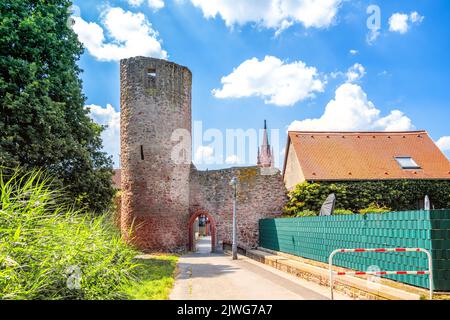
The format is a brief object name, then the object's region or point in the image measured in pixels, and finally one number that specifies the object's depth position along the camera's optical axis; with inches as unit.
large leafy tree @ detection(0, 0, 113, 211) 470.0
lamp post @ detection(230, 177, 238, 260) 704.8
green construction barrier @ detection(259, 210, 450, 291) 267.3
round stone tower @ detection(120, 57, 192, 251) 846.5
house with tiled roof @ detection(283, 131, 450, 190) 957.2
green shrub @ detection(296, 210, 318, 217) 811.9
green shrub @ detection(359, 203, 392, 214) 714.2
